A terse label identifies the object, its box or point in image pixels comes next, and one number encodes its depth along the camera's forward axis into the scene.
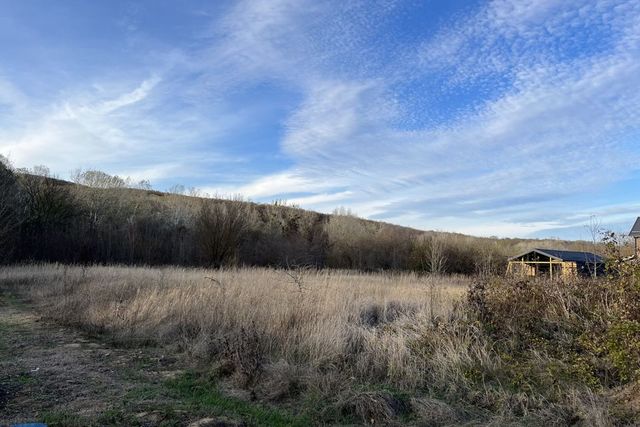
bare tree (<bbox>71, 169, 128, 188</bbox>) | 50.65
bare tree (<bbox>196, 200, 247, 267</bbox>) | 29.77
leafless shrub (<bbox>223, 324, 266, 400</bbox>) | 6.10
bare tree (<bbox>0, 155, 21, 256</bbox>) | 24.14
